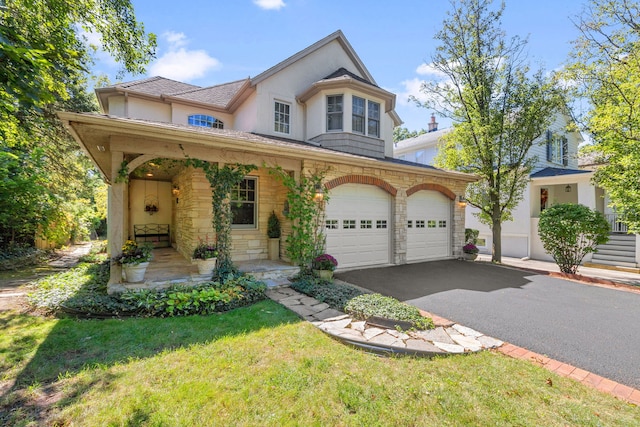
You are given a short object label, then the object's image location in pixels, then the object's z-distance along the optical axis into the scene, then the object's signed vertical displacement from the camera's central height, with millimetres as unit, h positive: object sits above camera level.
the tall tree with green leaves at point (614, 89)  7848 +4275
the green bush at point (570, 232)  7809 -490
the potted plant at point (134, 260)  5426 -888
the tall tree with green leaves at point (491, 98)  9531 +4316
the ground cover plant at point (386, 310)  4250 -1582
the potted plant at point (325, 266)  6871 -1270
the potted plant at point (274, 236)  8234 -610
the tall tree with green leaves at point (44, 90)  3312 +2842
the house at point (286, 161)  5973 +1454
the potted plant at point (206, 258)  6117 -947
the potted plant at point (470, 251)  10352 -1376
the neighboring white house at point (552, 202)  12477 +542
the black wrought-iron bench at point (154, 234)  11445 -753
